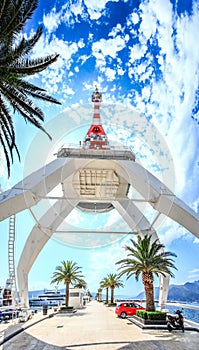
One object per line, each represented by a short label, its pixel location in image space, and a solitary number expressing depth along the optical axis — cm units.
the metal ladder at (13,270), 2262
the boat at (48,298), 9426
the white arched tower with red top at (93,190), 1988
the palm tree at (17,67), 925
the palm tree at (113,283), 5380
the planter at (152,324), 1712
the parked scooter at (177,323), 1598
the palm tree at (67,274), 3644
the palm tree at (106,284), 5684
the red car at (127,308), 2428
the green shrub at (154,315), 1791
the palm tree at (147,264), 2031
